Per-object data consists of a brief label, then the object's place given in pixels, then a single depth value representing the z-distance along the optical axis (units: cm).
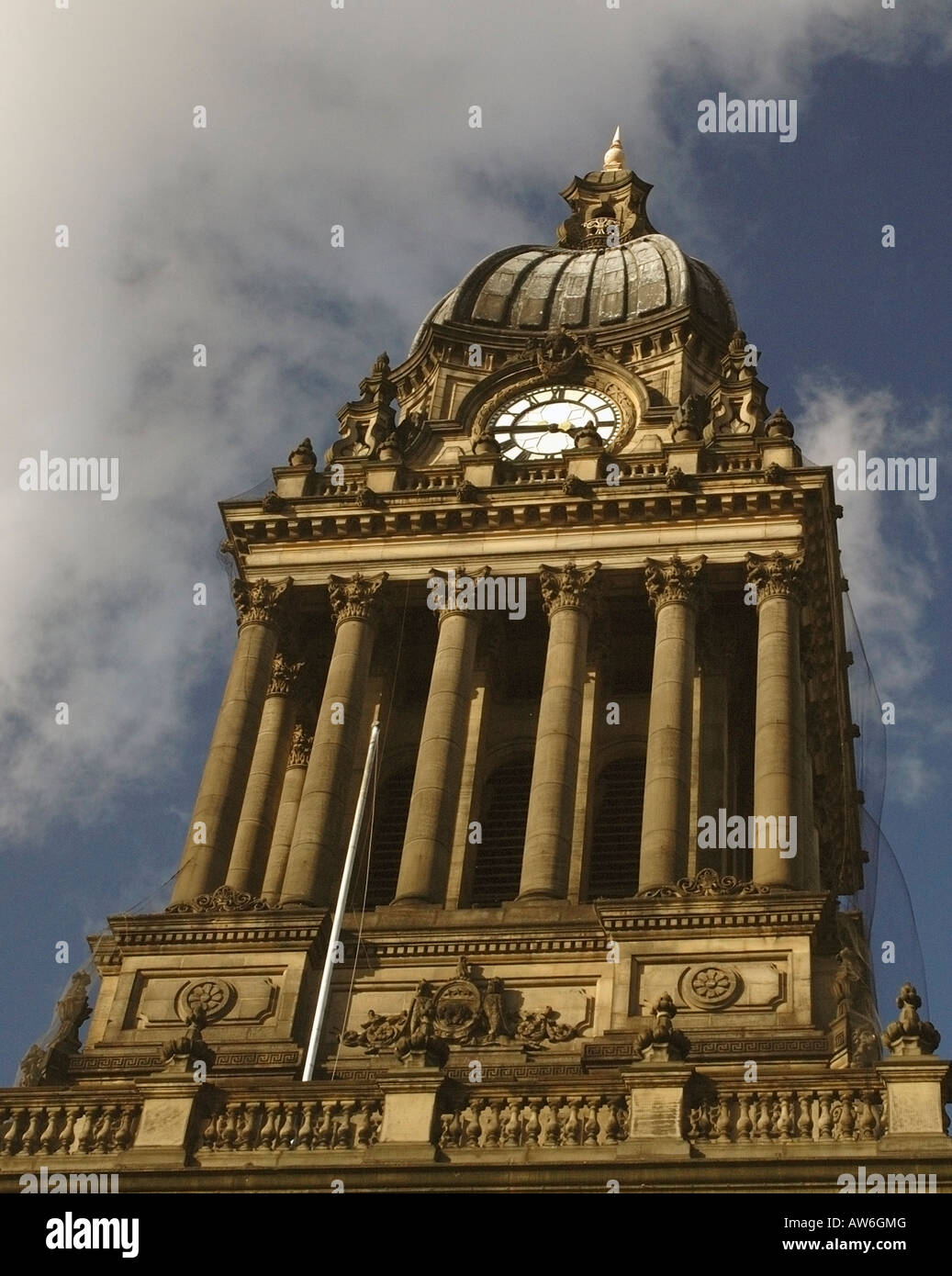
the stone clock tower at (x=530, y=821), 2695
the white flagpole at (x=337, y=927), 3114
